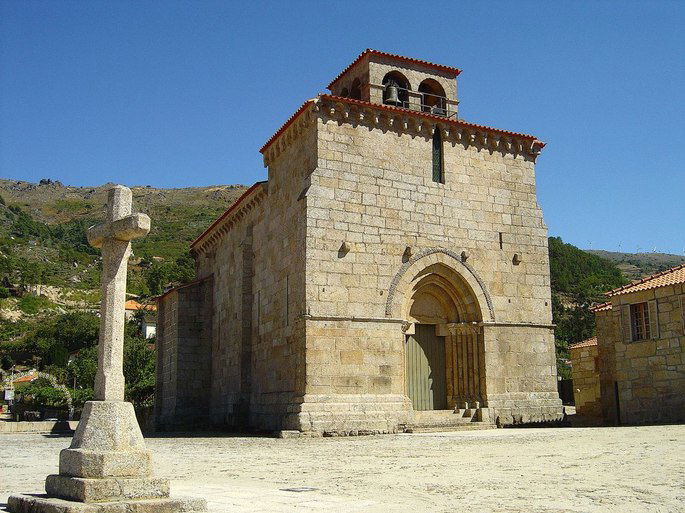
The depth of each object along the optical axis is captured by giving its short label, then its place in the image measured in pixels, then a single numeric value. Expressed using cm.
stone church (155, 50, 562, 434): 1711
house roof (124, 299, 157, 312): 7490
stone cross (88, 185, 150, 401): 670
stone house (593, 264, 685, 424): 1777
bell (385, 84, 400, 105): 2067
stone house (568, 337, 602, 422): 2641
